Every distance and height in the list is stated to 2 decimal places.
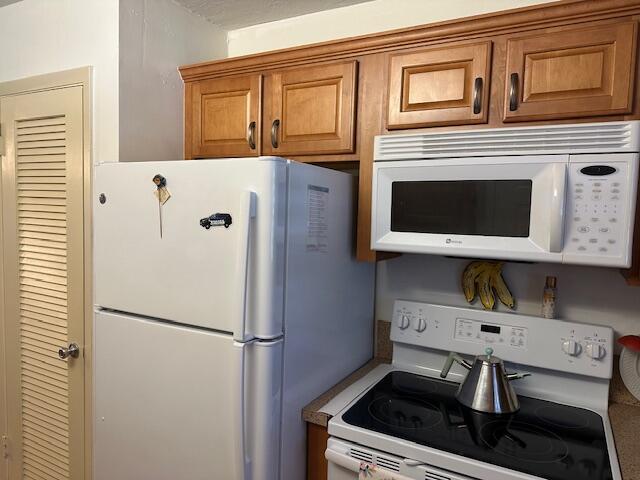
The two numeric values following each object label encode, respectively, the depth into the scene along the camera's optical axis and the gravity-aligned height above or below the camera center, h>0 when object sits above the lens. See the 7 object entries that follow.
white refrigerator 1.27 -0.31
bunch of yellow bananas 1.71 -0.25
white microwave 1.23 +0.08
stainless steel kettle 1.46 -0.56
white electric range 1.21 -0.63
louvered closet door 1.82 -0.32
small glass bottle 1.61 -0.27
